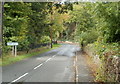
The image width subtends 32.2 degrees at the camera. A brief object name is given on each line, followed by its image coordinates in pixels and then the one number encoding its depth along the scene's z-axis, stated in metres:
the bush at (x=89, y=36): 28.57
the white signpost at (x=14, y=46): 22.62
